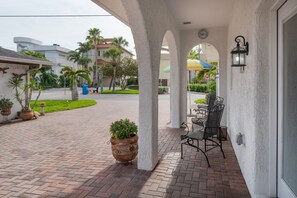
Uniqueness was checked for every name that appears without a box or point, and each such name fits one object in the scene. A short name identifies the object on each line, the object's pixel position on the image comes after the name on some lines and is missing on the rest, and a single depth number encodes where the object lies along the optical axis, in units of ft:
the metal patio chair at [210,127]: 13.33
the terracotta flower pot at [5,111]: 27.91
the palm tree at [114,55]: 90.74
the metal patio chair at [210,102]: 22.59
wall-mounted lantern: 10.50
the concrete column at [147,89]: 11.36
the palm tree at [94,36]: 106.32
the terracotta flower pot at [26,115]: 29.76
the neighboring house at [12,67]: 28.45
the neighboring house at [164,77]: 99.51
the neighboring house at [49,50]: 136.78
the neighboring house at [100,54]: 138.72
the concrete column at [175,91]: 21.90
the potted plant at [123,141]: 12.66
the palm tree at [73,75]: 54.72
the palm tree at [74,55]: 133.29
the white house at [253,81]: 7.32
